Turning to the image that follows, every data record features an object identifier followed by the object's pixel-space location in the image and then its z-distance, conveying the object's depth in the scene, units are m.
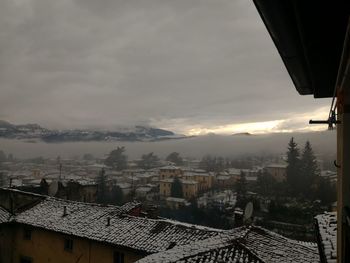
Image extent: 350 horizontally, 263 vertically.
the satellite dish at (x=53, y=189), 24.83
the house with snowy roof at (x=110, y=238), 11.20
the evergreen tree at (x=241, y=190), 37.97
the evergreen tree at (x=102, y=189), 45.34
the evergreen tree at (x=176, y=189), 58.00
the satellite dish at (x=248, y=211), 14.96
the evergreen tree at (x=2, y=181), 55.22
